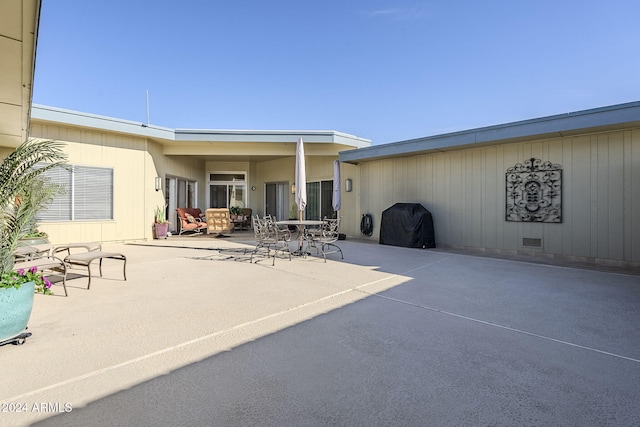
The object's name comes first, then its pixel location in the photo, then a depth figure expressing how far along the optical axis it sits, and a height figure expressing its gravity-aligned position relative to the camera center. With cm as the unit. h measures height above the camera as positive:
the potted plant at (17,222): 246 -7
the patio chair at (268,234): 642 -36
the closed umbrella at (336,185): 1048 +104
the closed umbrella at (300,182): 733 +79
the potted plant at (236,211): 1333 +22
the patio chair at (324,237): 647 -43
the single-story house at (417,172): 581 +116
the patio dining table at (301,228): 680 -26
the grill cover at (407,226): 821 -24
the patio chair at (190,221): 1125 -18
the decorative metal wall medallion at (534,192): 669 +58
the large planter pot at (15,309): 241 -73
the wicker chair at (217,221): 1104 -17
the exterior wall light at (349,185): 1080 +108
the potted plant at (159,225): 996 -29
